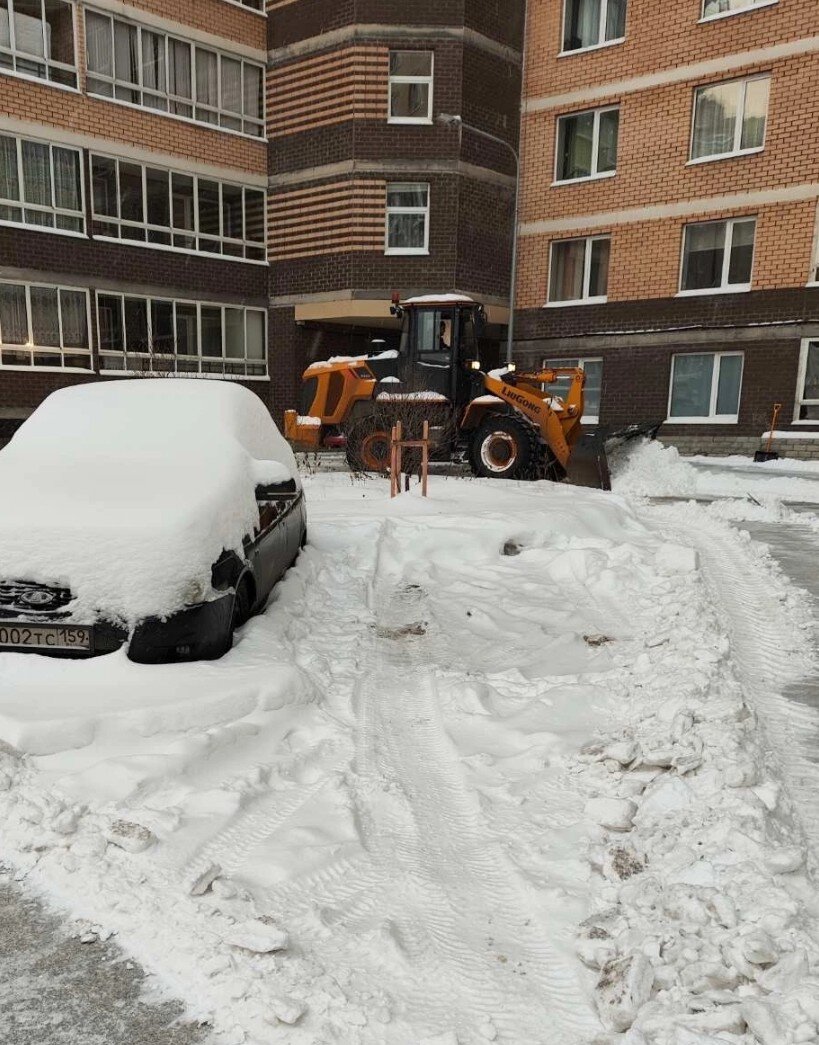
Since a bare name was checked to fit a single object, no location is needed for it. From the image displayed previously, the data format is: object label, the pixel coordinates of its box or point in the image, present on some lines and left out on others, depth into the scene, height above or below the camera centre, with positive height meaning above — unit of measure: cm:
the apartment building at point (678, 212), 1683 +439
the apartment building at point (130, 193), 1691 +455
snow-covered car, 369 -79
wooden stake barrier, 912 -99
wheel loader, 1184 -37
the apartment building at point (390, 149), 1852 +605
